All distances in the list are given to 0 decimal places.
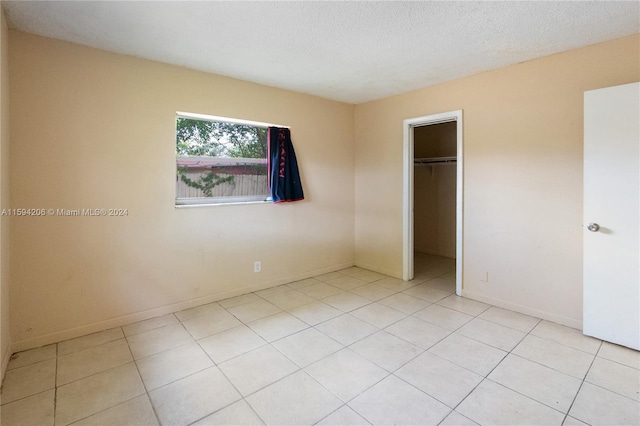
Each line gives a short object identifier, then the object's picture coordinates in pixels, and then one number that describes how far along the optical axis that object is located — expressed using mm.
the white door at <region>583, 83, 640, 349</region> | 2297
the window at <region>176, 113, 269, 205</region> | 3176
